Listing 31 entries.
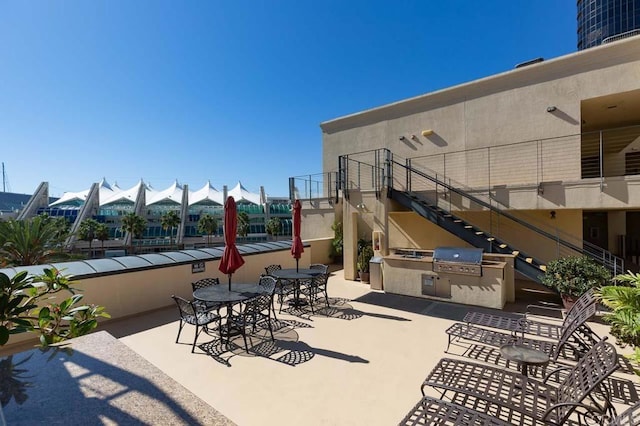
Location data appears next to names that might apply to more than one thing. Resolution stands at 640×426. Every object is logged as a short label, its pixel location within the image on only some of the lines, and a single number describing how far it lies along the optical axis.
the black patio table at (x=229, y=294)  5.55
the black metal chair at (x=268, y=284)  6.56
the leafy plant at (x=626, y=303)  3.09
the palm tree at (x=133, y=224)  41.72
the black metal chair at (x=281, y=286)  7.94
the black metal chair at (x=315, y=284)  8.00
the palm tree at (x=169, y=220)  46.19
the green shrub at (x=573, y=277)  6.87
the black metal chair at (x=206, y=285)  6.20
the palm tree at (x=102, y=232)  40.62
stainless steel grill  7.84
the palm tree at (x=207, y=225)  46.03
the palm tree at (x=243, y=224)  44.03
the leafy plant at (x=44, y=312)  2.11
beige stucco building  8.90
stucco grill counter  7.74
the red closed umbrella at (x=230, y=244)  6.30
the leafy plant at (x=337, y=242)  14.49
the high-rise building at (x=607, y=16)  46.16
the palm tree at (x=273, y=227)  45.16
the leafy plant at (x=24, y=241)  11.98
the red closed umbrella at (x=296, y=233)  8.68
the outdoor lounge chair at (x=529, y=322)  4.94
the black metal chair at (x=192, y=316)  5.42
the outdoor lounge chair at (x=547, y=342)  4.30
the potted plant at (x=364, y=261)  11.11
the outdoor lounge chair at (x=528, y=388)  2.77
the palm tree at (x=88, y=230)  39.79
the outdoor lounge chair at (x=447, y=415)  2.58
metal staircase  8.80
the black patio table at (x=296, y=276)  7.68
